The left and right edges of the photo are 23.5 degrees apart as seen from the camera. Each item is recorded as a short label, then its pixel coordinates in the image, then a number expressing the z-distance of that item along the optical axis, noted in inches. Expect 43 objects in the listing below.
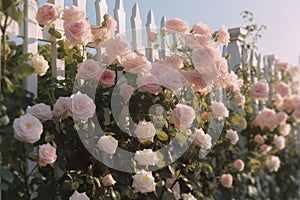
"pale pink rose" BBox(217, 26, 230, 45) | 110.0
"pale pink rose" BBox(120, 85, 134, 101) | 93.7
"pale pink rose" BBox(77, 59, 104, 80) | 89.2
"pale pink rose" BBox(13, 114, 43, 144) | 79.9
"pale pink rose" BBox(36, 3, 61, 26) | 86.9
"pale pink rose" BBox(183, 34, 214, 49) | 101.7
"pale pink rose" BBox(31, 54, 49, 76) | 85.0
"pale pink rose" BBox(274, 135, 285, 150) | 138.7
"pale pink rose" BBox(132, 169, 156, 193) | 90.5
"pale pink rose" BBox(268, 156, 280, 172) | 135.9
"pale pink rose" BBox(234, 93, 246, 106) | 120.4
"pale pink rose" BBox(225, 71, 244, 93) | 107.2
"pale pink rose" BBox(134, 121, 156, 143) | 92.9
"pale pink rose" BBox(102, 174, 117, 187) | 89.7
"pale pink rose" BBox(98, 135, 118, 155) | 88.7
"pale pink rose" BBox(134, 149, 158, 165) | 92.2
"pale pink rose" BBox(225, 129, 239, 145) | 120.9
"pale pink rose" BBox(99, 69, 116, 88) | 91.6
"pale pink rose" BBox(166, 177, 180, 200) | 101.5
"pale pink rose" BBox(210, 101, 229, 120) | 108.9
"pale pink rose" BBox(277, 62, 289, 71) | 164.2
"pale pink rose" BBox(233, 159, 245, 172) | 122.0
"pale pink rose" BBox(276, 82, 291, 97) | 150.4
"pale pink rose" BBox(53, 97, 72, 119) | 86.6
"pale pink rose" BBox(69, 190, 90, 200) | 85.3
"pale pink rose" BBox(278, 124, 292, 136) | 142.3
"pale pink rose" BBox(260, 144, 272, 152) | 133.6
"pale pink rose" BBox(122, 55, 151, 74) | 94.5
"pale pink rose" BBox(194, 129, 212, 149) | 101.6
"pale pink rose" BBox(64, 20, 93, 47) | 89.5
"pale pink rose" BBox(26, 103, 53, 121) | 84.2
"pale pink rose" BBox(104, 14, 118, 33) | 94.8
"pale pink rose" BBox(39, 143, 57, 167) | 82.6
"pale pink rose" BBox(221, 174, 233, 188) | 117.3
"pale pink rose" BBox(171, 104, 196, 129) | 95.7
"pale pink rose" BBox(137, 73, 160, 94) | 95.1
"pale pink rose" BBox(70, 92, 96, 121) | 85.7
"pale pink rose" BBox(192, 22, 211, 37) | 105.4
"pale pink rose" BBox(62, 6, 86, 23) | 90.1
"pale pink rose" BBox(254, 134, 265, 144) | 131.7
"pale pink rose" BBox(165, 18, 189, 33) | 103.7
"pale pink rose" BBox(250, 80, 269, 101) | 129.8
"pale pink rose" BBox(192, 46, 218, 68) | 99.3
